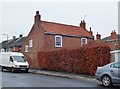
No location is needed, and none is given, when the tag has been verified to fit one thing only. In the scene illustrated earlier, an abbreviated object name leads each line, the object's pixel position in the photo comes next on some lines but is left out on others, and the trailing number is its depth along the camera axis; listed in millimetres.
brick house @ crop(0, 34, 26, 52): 51256
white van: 28062
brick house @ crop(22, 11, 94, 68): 34625
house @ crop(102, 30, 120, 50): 42069
